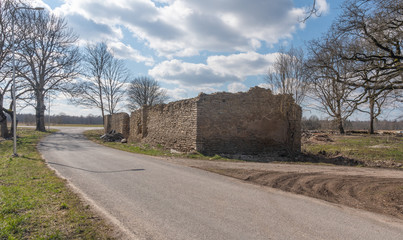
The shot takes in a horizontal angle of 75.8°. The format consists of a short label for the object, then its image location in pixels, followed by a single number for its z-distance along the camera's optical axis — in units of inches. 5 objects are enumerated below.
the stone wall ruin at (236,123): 593.6
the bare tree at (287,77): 593.6
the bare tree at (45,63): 1106.7
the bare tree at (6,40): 816.9
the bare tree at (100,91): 1515.9
